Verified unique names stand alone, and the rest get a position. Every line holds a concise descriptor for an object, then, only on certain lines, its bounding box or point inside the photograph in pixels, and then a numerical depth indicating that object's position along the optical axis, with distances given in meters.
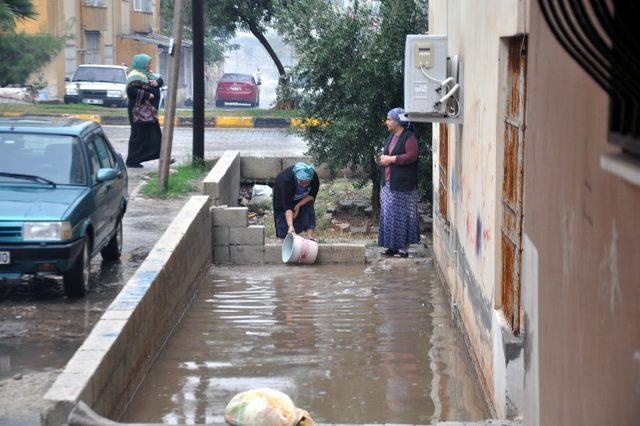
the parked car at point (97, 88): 36.44
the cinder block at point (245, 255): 13.80
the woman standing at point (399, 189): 13.34
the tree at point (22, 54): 29.64
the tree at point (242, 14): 33.62
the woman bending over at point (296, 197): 13.86
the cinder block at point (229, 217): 13.79
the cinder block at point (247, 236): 13.72
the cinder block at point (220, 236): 13.88
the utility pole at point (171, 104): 16.39
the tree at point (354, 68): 15.87
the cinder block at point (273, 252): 13.79
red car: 48.50
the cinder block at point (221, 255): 13.94
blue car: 10.11
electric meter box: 10.84
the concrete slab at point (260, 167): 19.77
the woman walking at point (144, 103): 18.53
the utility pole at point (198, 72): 18.50
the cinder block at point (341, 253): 13.64
